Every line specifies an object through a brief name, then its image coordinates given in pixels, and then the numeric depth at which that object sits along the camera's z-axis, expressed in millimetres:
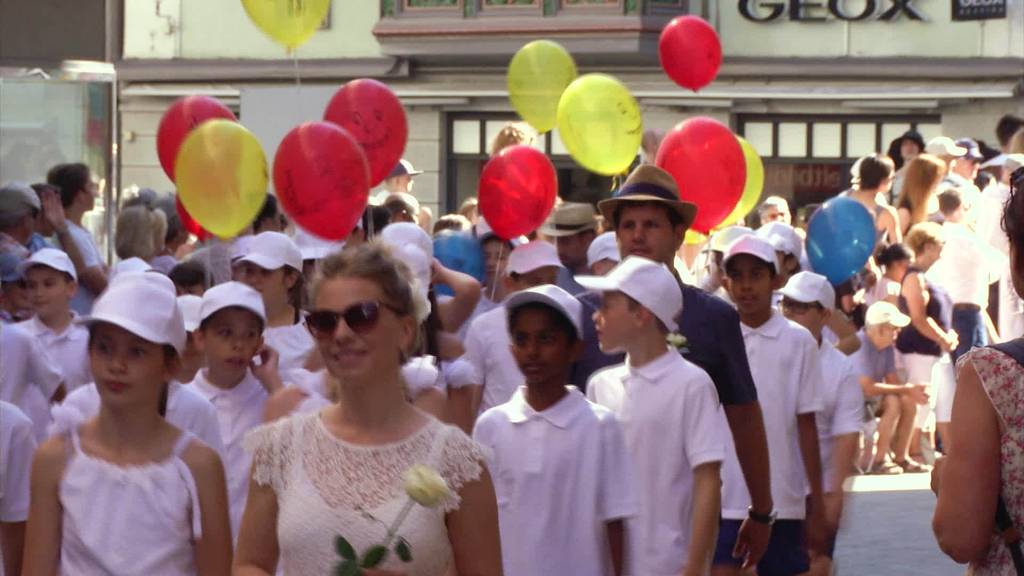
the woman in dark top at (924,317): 16188
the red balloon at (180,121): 12898
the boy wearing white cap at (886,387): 16125
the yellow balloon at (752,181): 13594
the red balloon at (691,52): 16047
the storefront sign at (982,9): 28812
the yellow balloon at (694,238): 12580
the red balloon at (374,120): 11812
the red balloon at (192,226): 12531
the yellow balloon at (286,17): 11844
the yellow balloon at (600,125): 12883
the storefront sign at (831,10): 30111
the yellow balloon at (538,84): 14414
